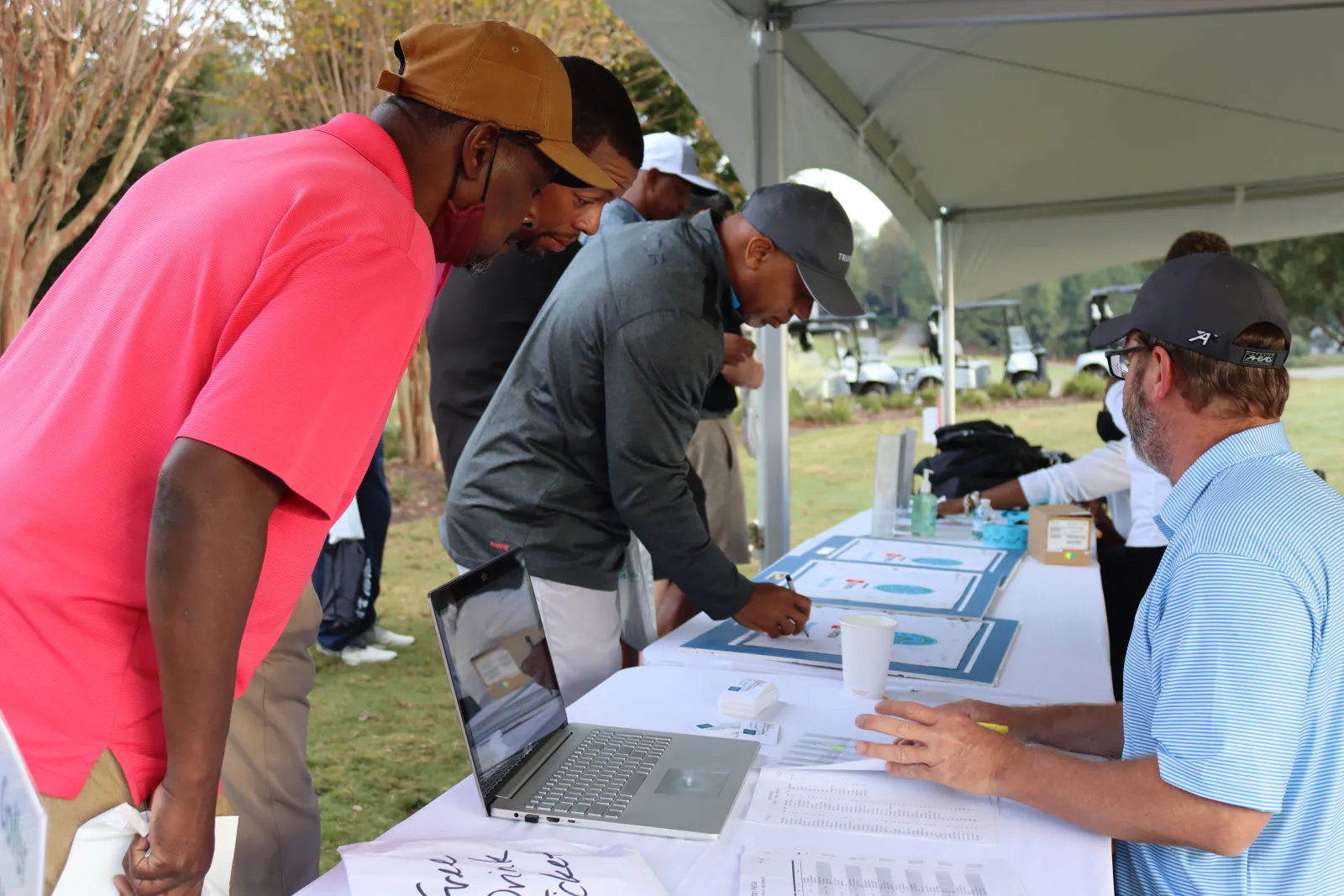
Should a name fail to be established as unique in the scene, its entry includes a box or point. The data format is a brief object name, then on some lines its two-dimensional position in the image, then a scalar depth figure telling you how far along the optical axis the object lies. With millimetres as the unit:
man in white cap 3148
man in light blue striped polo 1025
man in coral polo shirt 828
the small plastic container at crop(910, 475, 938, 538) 3045
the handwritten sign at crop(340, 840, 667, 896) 944
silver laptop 1138
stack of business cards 1463
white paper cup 1526
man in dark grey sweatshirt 1831
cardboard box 2695
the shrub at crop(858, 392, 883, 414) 12398
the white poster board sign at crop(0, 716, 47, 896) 429
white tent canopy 3533
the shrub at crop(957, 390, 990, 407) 12672
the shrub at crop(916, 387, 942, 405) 12219
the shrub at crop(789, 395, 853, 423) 12375
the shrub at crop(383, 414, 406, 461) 9547
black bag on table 3484
